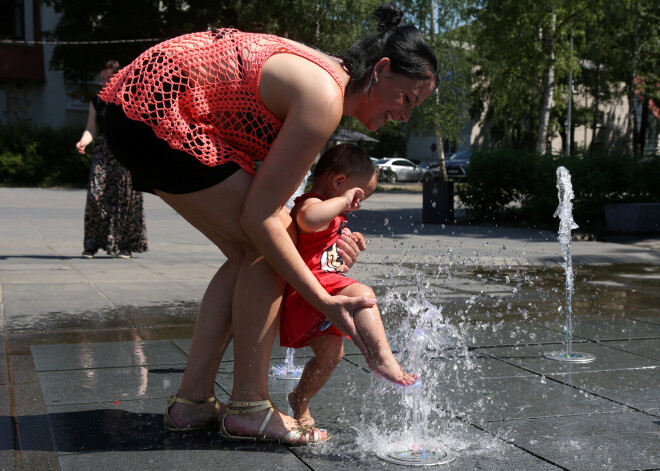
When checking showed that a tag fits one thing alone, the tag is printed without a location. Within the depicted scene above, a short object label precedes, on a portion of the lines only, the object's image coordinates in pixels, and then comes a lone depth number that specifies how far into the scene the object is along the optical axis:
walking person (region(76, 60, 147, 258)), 8.16
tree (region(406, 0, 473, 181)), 33.03
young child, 2.73
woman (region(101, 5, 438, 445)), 2.65
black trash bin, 15.15
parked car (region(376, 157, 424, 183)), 42.56
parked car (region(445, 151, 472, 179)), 40.06
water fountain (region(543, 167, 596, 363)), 4.14
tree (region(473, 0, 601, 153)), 21.20
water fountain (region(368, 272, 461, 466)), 2.62
